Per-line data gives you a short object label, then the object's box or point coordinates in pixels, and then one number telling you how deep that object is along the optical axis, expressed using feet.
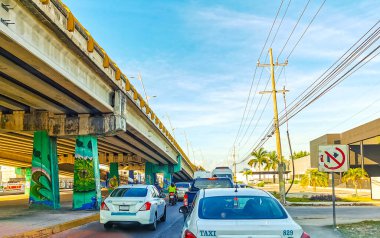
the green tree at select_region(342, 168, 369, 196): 151.23
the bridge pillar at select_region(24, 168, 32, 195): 192.22
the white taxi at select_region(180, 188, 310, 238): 18.22
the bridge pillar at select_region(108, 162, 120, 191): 196.95
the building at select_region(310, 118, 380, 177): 187.24
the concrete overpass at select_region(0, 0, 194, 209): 43.29
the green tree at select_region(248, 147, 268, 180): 436.35
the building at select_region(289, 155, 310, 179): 291.05
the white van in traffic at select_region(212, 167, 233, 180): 144.46
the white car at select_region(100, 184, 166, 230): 45.34
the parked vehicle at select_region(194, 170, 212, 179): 173.99
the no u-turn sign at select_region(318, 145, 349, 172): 43.85
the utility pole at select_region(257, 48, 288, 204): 94.70
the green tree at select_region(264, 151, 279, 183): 420.19
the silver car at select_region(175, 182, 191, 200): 114.42
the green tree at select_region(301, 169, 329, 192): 185.98
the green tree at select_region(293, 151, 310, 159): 524.36
